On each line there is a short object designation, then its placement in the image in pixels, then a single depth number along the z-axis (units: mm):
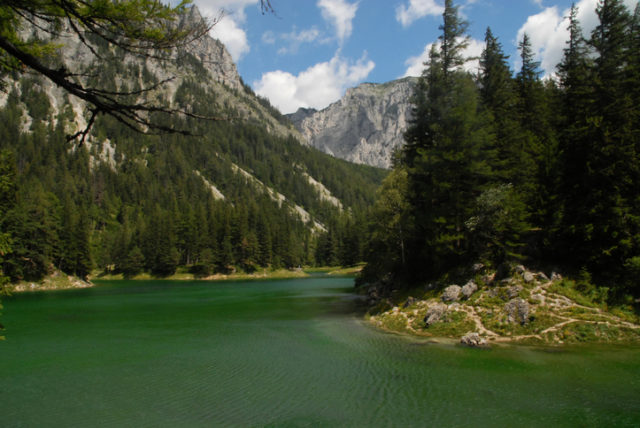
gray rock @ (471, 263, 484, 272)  26297
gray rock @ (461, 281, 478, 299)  24859
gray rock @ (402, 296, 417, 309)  28102
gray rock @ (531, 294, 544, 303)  22266
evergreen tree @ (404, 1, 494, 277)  28172
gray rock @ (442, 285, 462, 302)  25391
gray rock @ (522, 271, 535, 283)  23719
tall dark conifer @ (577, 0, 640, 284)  21656
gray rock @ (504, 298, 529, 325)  21625
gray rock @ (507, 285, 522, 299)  23103
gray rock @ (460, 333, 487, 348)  20289
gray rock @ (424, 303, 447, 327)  24281
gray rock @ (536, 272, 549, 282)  23703
